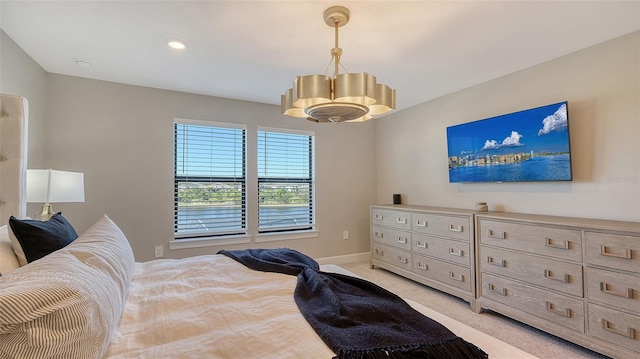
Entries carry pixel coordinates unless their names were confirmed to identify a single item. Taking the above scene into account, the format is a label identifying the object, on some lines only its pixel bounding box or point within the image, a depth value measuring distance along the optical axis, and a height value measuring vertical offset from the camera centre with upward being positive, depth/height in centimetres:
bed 78 -53
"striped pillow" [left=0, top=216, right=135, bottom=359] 73 -33
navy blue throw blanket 102 -55
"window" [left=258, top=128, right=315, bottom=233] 407 +14
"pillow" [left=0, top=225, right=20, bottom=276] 129 -29
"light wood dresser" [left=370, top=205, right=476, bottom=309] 297 -66
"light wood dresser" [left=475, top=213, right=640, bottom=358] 193 -68
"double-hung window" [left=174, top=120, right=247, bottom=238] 362 +16
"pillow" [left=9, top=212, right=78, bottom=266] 140 -23
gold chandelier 162 +54
